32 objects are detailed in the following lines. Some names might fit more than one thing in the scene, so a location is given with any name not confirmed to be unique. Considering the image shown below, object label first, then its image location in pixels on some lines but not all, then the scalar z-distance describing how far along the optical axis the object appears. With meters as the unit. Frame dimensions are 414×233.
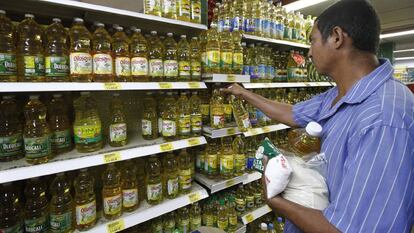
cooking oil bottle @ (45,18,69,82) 1.26
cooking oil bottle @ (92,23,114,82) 1.37
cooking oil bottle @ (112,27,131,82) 1.48
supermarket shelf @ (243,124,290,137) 2.14
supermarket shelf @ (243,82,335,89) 2.18
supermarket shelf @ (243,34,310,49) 2.18
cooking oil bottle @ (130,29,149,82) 1.52
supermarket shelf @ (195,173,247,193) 1.92
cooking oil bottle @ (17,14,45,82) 1.21
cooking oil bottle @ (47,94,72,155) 1.39
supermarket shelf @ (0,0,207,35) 1.30
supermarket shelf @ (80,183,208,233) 1.45
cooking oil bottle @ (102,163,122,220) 1.48
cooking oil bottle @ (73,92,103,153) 1.39
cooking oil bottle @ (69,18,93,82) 1.30
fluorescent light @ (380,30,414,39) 5.82
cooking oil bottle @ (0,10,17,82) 1.14
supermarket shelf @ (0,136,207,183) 1.13
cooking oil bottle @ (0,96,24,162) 1.23
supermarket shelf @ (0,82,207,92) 1.09
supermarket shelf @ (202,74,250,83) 1.85
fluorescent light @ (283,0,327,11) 3.24
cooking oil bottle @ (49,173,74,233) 1.30
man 0.75
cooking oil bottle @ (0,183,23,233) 1.25
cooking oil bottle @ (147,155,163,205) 1.66
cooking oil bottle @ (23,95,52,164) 1.21
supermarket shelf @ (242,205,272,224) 2.22
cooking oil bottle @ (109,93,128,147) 1.53
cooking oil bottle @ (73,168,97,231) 1.37
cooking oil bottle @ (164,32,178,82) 1.68
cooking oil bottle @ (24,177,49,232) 1.29
